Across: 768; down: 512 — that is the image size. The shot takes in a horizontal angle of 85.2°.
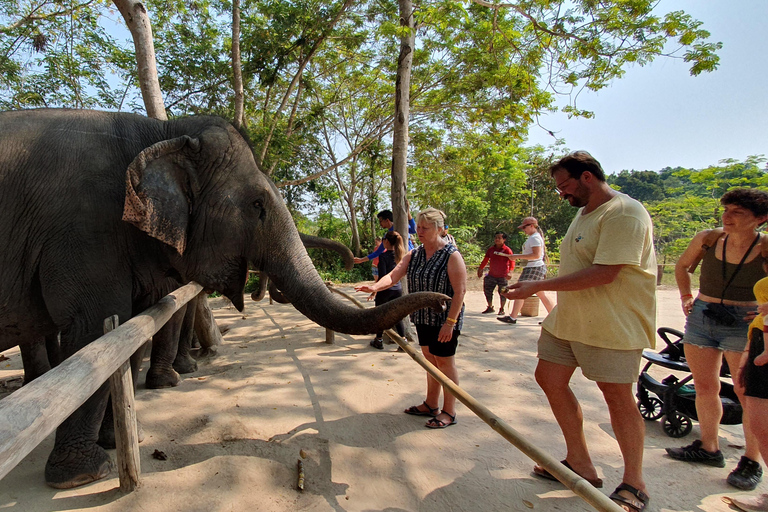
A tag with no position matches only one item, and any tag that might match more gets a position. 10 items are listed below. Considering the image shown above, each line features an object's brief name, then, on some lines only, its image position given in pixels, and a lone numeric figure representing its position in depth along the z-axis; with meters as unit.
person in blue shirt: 6.94
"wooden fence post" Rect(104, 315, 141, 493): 2.39
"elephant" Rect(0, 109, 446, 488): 2.54
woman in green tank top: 2.80
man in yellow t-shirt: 2.22
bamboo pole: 1.42
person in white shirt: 7.43
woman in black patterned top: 3.28
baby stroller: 3.37
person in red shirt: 8.59
